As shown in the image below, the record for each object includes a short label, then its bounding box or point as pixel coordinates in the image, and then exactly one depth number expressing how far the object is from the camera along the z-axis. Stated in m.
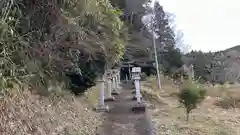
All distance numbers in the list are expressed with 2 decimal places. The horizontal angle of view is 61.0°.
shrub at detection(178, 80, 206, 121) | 5.75
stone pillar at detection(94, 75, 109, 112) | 6.23
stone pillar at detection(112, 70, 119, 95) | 9.45
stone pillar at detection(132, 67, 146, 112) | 6.32
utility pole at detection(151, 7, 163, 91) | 13.18
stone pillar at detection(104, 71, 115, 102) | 7.82
